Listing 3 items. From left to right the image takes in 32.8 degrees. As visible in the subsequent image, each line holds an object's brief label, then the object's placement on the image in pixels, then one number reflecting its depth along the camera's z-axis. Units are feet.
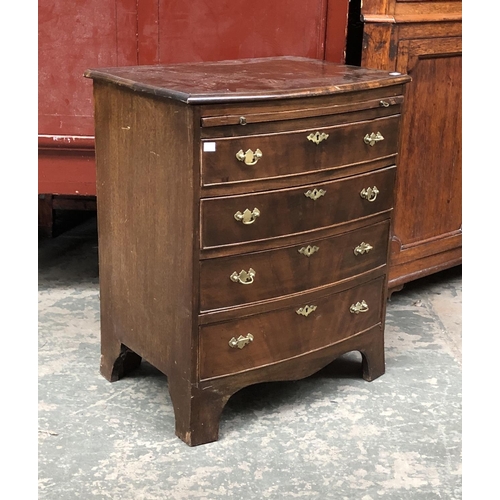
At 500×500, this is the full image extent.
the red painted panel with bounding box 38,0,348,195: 10.87
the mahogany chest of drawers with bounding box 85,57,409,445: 7.82
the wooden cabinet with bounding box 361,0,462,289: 10.46
